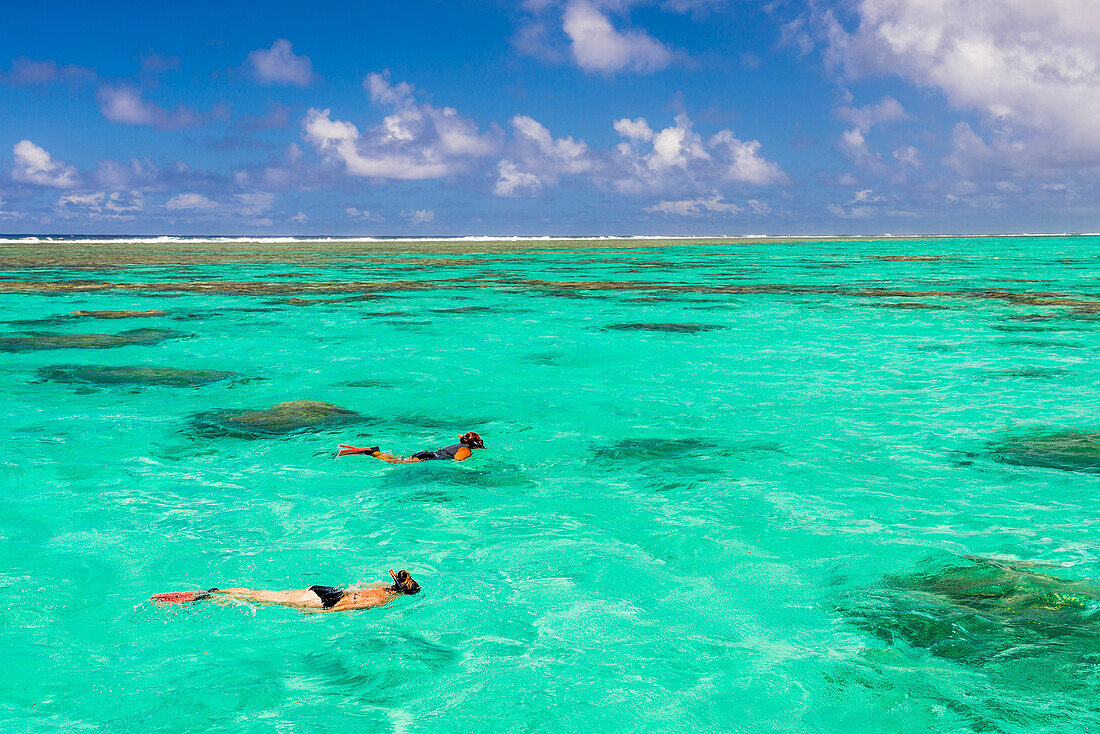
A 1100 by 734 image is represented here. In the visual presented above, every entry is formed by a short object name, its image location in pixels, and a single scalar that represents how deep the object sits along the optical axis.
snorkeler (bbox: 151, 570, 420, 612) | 6.55
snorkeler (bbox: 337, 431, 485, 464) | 10.34
